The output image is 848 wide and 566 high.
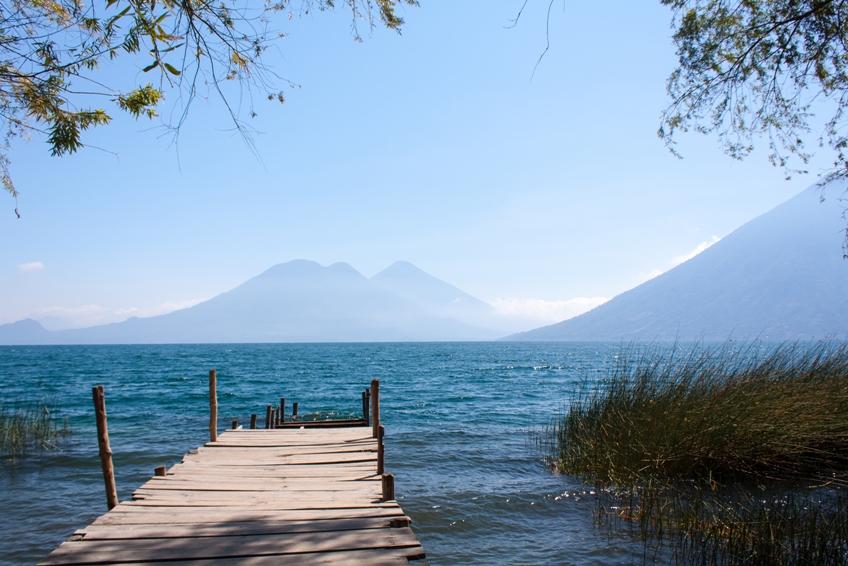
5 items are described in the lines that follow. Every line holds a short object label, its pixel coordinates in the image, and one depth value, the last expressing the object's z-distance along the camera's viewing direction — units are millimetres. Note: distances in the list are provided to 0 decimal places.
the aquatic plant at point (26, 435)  13461
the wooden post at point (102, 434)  7005
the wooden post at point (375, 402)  9906
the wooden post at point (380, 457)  7379
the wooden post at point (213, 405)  10086
